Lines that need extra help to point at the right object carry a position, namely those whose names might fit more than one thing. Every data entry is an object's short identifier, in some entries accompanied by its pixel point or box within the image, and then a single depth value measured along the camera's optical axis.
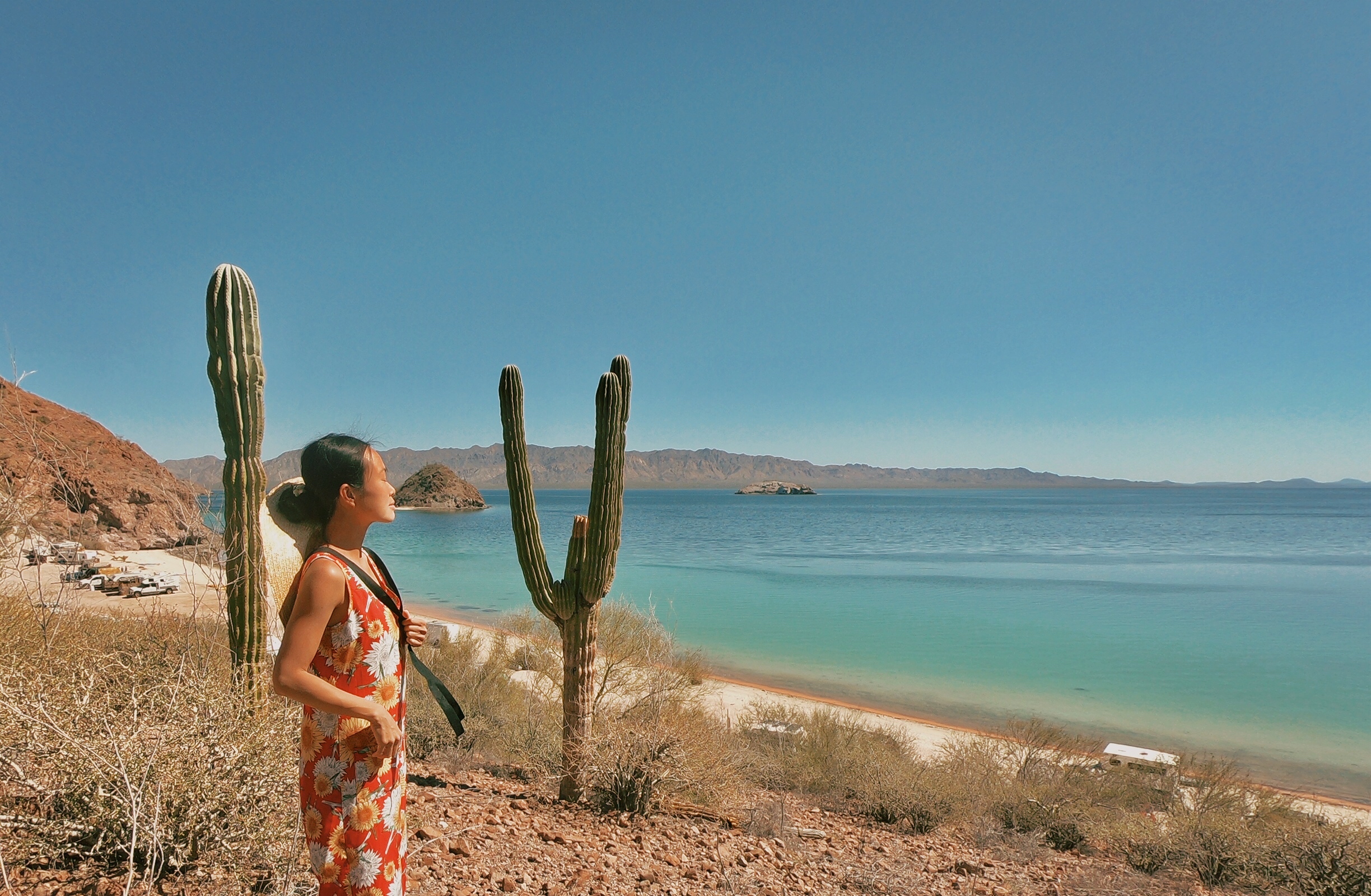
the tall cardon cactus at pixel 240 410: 4.96
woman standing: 1.86
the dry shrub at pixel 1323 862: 4.64
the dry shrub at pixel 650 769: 5.25
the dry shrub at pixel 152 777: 2.76
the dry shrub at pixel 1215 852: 5.15
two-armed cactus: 5.52
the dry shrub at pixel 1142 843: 5.39
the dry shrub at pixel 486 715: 6.58
